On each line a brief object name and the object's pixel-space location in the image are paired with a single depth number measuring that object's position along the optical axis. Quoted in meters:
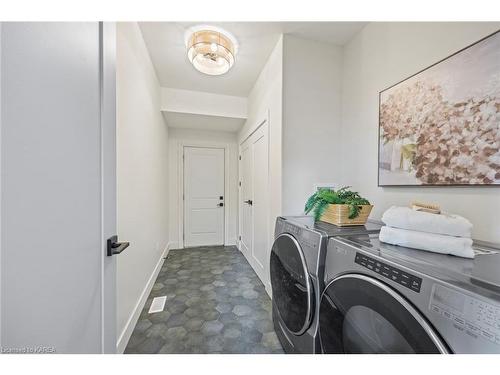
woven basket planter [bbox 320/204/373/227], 1.20
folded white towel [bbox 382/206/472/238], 0.71
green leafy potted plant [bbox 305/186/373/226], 1.20
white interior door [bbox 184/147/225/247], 3.69
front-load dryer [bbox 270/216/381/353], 0.99
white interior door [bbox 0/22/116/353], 0.41
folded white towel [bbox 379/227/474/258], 0.69
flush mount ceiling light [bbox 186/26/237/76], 1.70
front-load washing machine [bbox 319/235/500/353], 0.46
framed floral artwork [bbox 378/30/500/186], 0.94
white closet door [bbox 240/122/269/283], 2.29
